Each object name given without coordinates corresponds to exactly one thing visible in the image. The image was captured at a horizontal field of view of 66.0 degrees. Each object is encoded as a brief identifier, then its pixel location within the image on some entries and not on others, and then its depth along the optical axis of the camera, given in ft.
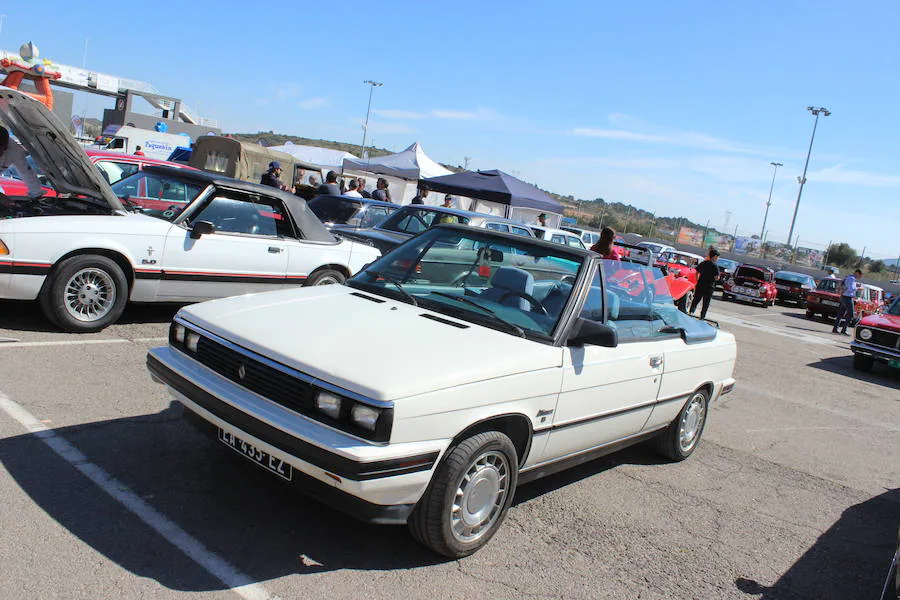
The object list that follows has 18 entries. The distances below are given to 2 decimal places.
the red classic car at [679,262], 69.77
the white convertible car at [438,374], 9.91
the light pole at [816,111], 168.86
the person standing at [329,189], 49.05
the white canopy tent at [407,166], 84.77
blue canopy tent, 61.26
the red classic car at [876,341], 39.40
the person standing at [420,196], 57.57
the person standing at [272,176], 46.11
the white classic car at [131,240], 19.62
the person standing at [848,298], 60.23
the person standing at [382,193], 58.18
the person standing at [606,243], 29.53
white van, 108.37
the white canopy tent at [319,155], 131.34
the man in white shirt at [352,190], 51.90
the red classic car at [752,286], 82.58
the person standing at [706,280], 49.73
